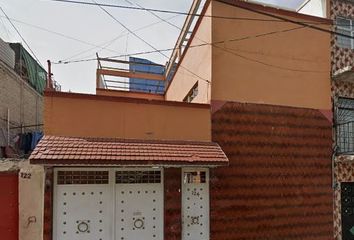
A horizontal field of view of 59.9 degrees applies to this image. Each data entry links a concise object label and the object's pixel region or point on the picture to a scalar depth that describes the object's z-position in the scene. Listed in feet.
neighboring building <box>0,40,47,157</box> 41.50
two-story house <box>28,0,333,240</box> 26.11
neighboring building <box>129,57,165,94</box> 66.05
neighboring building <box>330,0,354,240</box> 34.27
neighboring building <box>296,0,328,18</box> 35.81
